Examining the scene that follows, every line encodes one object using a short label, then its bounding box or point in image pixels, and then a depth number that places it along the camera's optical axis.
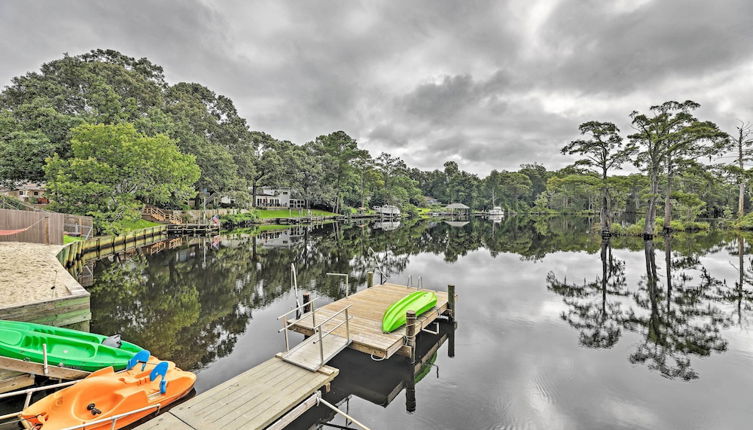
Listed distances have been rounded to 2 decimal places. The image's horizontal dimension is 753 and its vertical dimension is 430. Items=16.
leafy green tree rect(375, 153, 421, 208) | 79.19
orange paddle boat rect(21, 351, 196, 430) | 4.81
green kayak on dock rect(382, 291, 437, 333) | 8.42
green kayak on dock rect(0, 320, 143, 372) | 6.05
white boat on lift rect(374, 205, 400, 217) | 74.19
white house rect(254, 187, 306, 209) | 68.81
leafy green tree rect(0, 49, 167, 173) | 28.56
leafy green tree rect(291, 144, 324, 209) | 58.22
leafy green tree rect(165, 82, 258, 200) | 43.50
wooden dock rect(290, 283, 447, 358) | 7.74
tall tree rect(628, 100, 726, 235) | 28.18
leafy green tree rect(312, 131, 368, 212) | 63.81
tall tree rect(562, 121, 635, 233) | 31.59
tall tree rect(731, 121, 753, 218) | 38.81
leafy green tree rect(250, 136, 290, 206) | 56.84
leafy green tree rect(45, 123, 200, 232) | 23.14
